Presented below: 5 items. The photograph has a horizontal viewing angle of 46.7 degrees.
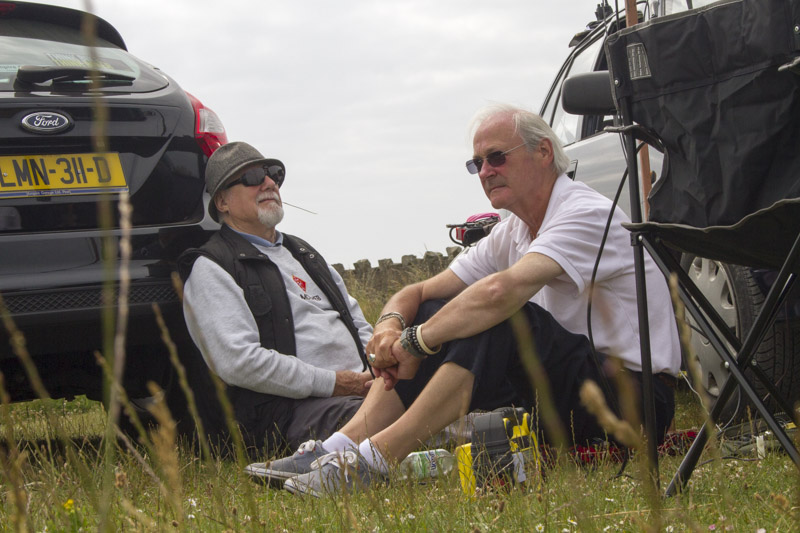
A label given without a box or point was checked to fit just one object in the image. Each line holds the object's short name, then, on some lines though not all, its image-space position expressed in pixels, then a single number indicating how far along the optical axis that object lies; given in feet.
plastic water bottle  9.35
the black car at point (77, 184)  11.51
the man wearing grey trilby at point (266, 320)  12.89
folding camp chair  6.91
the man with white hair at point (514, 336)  10.19
